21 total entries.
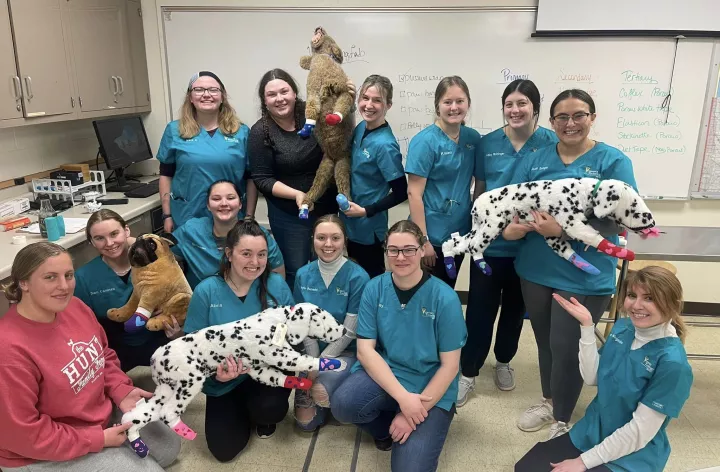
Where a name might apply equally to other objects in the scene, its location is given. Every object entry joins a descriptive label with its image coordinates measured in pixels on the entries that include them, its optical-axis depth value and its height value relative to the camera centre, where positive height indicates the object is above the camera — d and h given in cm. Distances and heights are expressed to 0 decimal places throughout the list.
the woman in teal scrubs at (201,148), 260 -13
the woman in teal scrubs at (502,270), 213 -69
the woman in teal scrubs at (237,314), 203 -78
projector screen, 304 +65
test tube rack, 295 -39
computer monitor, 317 -14
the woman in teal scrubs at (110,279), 217 -69
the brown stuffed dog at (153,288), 209 -69
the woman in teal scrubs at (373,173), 232 -24
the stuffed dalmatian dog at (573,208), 186 -33
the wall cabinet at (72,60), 256 +36
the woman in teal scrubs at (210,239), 230 -55
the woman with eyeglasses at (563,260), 193 -55
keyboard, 318 -43
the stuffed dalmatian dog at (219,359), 192 -91
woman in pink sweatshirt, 152 -82
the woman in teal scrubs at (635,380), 157 -84
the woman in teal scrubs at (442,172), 227 -22
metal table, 239 -60
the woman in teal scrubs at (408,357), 190 -91
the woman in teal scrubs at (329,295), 215 -76
